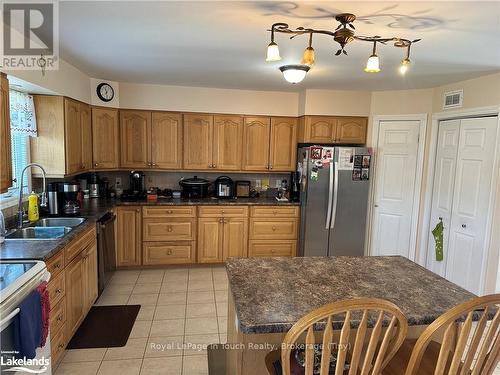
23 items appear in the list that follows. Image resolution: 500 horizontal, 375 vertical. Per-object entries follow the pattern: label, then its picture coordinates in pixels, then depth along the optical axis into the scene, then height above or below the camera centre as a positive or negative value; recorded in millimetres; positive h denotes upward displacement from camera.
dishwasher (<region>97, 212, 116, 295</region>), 3404 -1048
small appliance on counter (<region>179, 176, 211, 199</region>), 4551 -465
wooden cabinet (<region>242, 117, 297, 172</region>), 4641 +173
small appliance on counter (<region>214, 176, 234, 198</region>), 4621 -445
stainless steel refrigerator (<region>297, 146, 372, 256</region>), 4266 -507
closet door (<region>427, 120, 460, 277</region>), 3795 -227
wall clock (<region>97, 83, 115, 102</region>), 4129 +712
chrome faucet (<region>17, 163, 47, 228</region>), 2711 -559
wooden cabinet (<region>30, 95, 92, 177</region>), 3240 +117
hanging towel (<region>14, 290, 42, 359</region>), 1732 -941
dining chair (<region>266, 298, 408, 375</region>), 1203 -643
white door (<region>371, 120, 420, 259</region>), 4305 -358
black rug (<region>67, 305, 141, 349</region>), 2775 -1570
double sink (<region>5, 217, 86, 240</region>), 2713 -688
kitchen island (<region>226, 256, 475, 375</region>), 1554 -698
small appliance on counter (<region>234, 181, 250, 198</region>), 4770 -475
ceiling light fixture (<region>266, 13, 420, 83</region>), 1749 +657
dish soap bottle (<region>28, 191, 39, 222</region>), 2959 -532
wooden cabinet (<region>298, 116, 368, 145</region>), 4465 +388
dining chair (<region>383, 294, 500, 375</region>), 1271 -697
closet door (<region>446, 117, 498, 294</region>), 3330 -393
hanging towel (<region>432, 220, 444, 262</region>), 3871 -879
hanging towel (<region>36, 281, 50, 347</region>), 1944 -933
